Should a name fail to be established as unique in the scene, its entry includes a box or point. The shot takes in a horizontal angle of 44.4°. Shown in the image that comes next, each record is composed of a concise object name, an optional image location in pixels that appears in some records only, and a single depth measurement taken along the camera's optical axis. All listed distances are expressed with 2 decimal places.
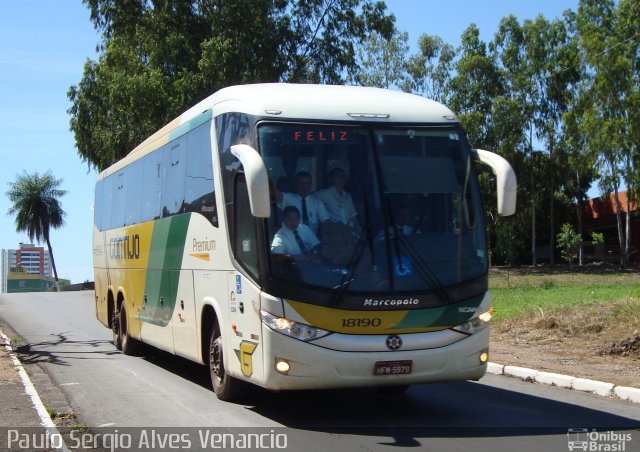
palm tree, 80.62
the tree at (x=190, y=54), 32.78
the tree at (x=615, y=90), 42.72
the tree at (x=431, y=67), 52.66
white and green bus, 7.78
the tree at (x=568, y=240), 49.72
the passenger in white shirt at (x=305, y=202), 8.02
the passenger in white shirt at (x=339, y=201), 8.08
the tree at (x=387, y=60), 52.41
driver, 7.91
